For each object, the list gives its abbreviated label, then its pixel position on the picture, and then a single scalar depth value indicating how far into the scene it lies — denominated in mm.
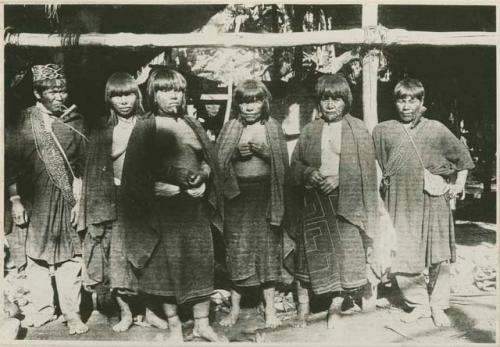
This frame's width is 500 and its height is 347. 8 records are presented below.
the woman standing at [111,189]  3254
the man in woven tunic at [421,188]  3361
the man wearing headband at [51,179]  3338
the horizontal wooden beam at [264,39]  3264
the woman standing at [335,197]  3314
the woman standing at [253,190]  3307
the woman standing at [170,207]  3168
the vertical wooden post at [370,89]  3396
